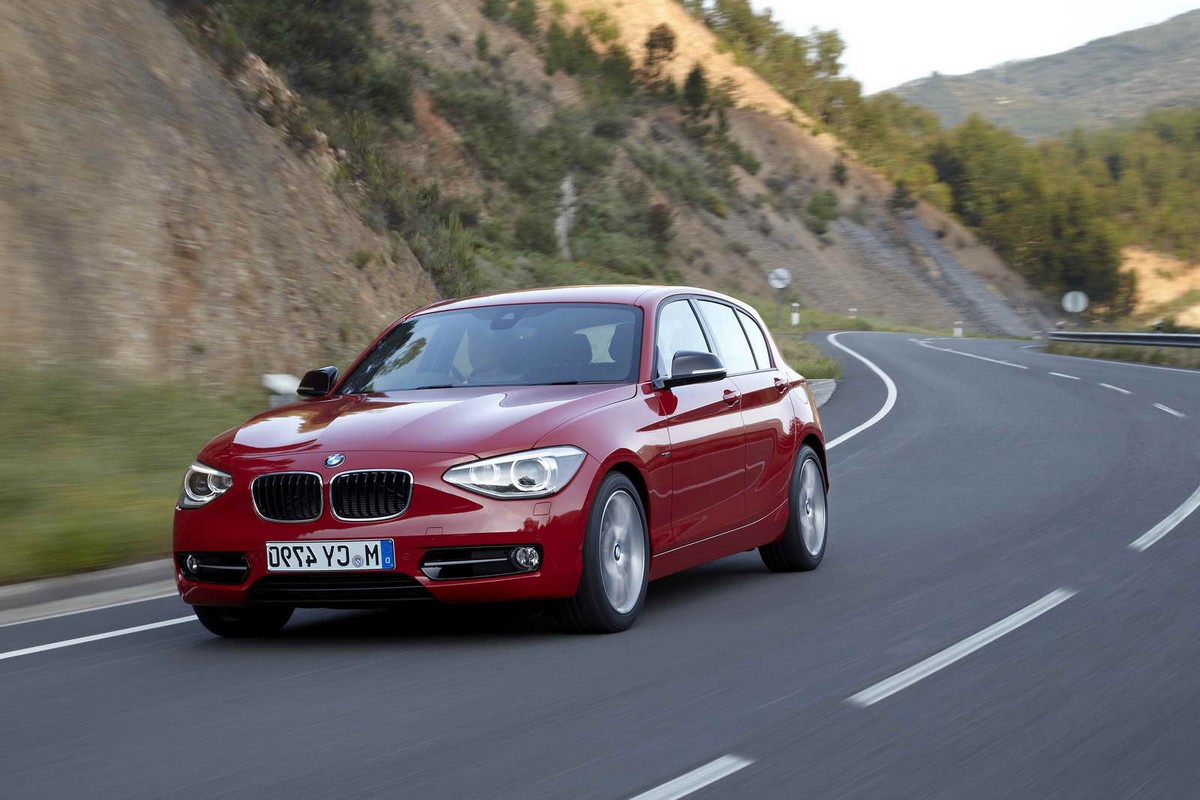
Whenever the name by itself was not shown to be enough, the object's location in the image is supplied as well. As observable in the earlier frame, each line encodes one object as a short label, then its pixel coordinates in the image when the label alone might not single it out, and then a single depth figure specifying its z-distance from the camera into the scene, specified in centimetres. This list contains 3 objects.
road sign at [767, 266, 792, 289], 4350
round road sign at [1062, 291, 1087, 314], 5462
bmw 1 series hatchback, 654
